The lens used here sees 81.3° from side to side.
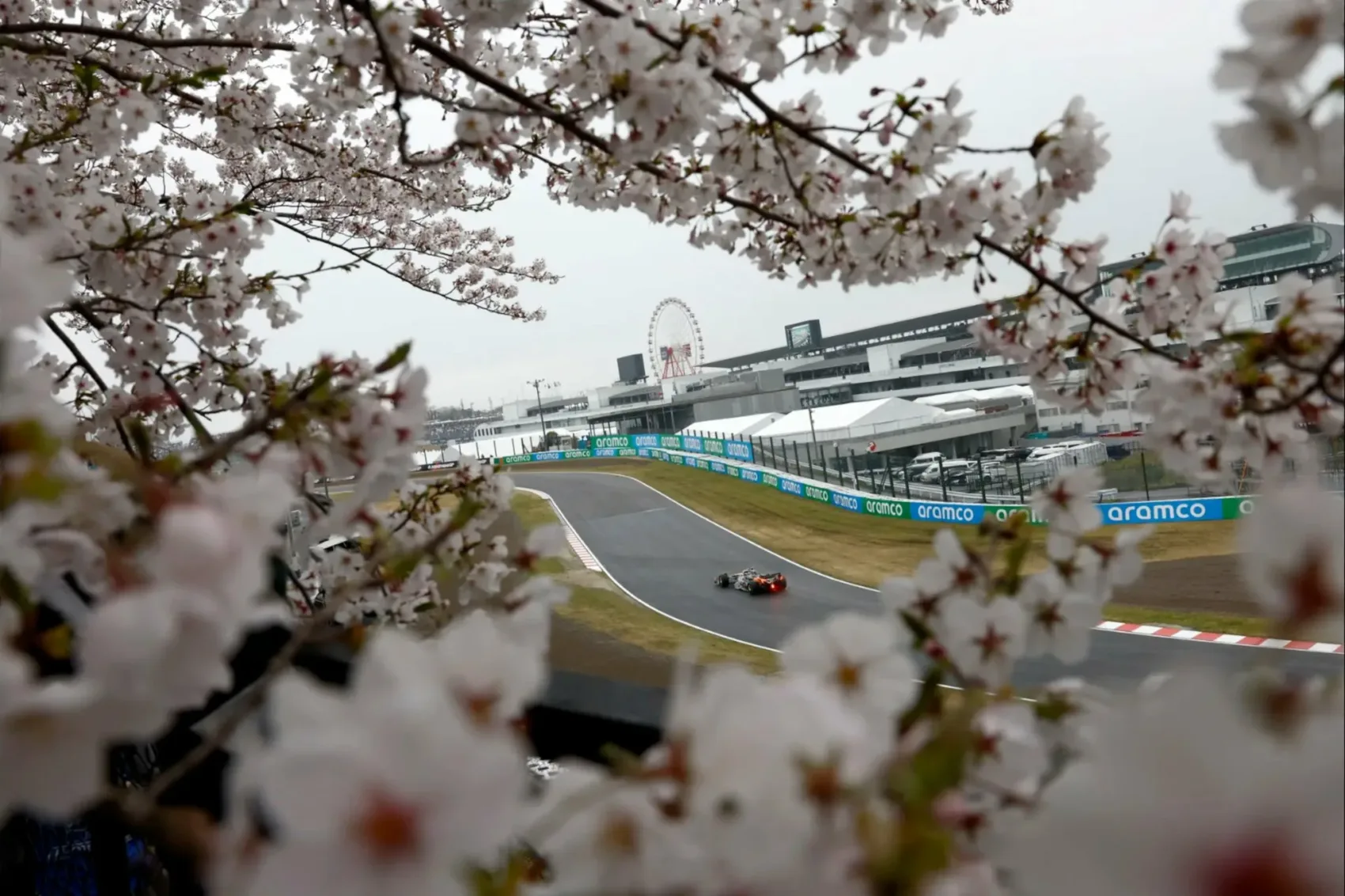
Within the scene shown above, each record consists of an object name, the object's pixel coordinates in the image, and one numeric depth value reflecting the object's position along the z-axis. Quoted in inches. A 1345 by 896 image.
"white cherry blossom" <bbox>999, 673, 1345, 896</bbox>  6.2
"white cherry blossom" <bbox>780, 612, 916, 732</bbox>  11.8
